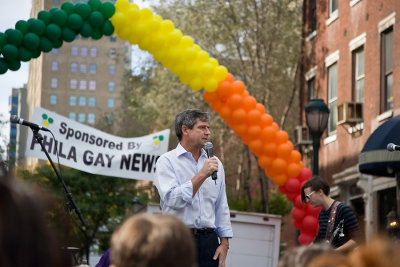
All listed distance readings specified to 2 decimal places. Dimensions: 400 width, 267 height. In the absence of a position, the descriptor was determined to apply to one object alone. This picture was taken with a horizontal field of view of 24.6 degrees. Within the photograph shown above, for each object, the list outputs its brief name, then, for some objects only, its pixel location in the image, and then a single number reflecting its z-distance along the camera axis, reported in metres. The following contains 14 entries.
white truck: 17.36
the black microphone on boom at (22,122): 9.65
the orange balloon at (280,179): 18.45
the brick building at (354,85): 21.65
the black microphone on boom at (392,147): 9.30
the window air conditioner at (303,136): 26.83
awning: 16.88
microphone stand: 9.25
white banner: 15.81
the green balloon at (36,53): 15.38
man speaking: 7.42
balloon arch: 15.34
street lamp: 17.95
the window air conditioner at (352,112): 23.38
